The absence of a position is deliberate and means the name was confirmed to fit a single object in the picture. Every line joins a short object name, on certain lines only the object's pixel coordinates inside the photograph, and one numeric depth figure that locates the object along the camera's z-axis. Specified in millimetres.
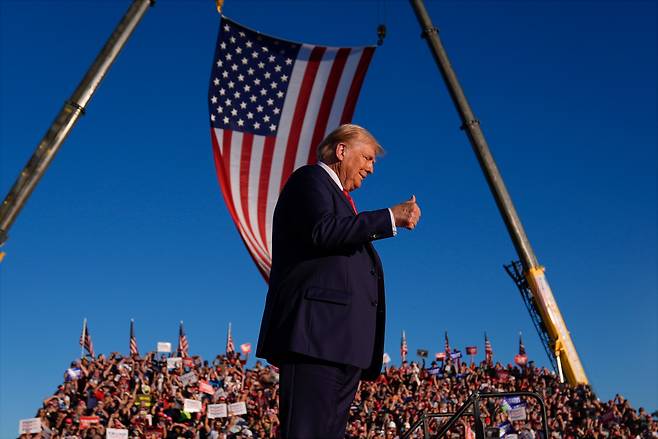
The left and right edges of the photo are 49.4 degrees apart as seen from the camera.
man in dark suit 2432
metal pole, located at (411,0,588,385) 20594
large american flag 14812
